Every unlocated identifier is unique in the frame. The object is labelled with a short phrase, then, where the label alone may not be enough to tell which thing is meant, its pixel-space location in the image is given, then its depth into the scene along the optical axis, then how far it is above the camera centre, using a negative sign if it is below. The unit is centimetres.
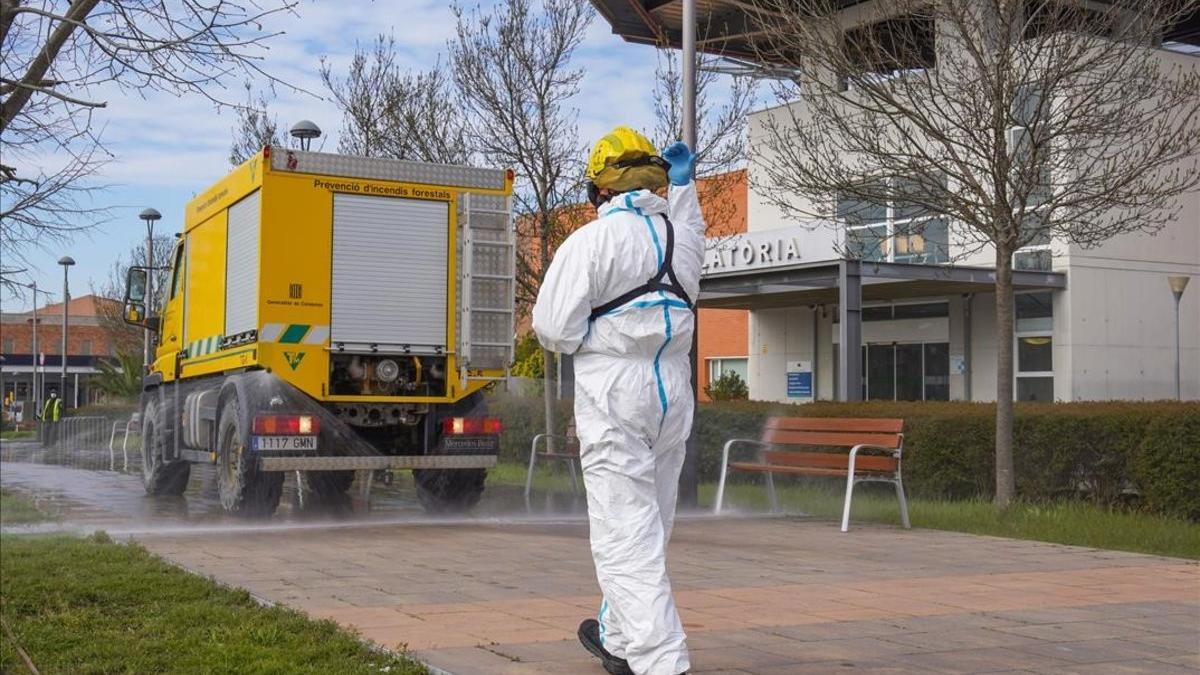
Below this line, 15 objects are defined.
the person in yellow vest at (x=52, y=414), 3019 -20
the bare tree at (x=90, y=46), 643 +173
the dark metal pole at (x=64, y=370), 4516 +129
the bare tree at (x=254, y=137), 2348 +457
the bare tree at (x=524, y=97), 1952 +437
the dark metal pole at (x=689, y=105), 1384 +305
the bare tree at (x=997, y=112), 1172 +264
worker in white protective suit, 478 +12
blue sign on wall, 3294 +68
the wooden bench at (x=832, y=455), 1148 -35
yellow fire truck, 1190 +75
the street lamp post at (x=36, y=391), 5170 +69
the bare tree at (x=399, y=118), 2005 +430
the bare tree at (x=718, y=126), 1909 +394
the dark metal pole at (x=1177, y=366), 2558 +96
